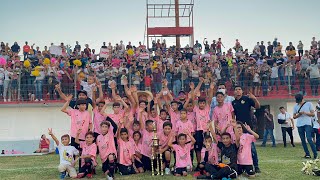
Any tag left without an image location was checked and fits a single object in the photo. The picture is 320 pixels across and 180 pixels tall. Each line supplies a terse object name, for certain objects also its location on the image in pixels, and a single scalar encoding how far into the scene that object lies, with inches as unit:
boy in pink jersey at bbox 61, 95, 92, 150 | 348.8
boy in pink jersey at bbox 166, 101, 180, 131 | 372.5
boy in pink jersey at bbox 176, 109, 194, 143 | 348.5
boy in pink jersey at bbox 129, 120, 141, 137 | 362.3
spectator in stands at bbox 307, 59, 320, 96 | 721.6
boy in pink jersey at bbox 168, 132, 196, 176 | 333.7
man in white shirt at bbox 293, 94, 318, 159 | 408.2
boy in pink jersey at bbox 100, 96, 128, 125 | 369.7
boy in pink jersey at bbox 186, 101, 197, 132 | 358.2
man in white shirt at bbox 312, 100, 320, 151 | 492.2
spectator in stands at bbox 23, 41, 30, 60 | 796.0
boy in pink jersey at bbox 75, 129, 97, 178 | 334.3
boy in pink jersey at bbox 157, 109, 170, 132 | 368.8
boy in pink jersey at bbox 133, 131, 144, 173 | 354.0
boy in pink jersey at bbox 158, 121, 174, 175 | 345.7
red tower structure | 1008.9
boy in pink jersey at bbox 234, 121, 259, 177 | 320.2
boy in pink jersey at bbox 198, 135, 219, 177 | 327.6
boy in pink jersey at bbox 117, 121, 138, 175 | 343.6
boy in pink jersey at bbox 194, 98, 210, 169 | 354.3
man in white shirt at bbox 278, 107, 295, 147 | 641.0
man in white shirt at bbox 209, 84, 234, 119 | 362.6
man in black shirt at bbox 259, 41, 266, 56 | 874.4
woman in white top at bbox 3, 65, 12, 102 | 689.0
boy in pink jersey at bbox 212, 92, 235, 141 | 342.3
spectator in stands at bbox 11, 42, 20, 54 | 836.0
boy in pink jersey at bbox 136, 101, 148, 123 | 366.3
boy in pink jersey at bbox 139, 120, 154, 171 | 355.9
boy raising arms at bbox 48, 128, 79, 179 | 331.3
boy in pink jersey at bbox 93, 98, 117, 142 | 364.2
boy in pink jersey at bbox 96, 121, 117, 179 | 333.1
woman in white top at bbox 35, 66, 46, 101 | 684.7
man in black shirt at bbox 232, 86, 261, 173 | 334.6
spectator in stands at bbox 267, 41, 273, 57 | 870.8
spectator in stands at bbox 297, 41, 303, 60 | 877.5
